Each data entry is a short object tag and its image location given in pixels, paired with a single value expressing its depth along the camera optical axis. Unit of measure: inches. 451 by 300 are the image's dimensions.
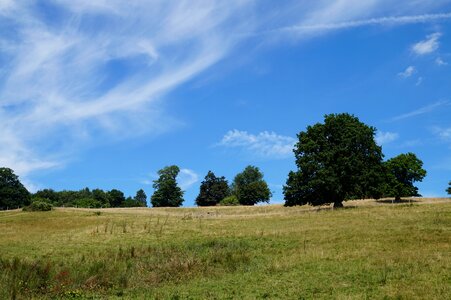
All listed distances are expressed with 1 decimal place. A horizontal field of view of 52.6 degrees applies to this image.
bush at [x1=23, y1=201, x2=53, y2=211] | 3875.5
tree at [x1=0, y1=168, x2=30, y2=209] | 5600.4
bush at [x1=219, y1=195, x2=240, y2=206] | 5905.5
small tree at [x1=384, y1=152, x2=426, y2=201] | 3344.0
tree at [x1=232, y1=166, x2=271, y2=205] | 6402.6
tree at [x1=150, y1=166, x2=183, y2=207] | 6392.7
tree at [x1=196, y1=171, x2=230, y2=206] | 6392.7
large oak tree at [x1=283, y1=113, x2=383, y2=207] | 2773.1
